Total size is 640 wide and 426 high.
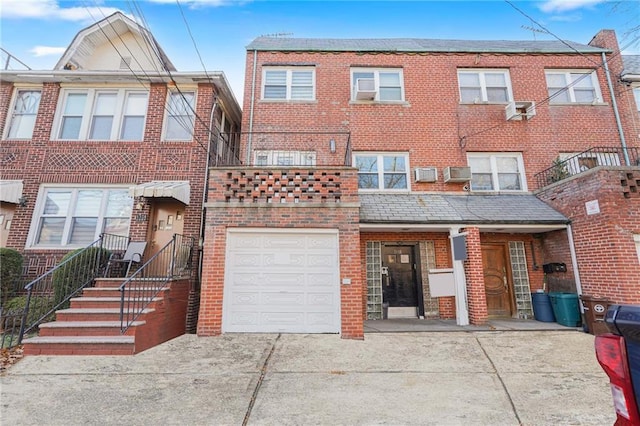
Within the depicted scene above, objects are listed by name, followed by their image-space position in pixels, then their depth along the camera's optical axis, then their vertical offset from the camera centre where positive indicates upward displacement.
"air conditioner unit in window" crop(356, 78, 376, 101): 9.72 +6.10
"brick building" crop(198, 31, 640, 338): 6.47 +2.37
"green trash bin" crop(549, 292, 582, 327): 7.19 -0.90
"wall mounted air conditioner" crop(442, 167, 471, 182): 8.99 +3.01
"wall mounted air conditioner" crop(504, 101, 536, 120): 9.58 +5.37
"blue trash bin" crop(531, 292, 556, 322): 7.75 -0.92
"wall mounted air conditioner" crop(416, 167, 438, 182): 9.12 +3.03
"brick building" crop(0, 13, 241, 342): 8.21 +3.50
